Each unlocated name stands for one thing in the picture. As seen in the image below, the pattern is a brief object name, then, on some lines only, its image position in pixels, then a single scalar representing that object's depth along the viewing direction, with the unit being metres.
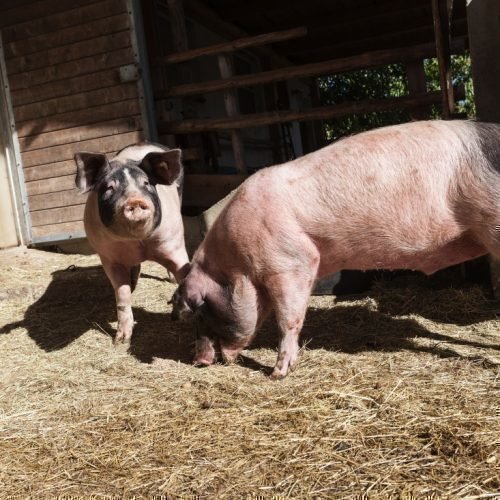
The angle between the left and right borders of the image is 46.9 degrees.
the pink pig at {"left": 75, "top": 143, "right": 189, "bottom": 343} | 3.89
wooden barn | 6.90
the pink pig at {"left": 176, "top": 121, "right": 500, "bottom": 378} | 3.22
